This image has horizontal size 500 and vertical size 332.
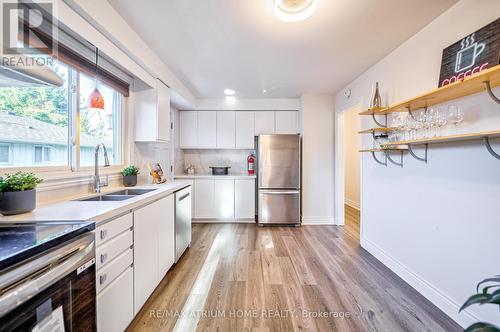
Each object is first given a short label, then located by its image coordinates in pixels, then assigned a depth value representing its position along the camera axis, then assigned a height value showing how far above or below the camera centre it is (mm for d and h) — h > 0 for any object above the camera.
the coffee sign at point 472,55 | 1321 +768
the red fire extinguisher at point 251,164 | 4188 +36
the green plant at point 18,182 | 1107 -91
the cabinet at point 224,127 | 4164 +763
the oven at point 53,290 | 627 -443
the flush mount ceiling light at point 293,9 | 1484 +1133
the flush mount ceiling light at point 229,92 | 3629 +1303
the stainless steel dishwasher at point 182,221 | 2324 -651
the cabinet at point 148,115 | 2492 +600
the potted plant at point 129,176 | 2215 -112
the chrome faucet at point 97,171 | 1811 -53
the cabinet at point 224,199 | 3953 -622
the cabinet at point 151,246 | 1549 -679
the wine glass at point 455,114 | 1492 +369
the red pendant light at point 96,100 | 1683 +521
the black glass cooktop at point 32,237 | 672 -278
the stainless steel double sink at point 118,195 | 1730 -268
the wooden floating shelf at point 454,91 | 1179 +516
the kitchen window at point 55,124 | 1319 +319
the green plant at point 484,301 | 717 -474
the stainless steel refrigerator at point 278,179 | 3752 -236
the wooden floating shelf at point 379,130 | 2160 +387
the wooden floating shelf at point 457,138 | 1203 +192
